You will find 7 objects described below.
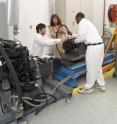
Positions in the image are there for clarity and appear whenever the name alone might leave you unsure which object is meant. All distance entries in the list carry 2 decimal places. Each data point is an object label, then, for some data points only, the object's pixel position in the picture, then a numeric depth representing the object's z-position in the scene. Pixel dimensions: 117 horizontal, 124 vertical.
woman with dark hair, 4.49
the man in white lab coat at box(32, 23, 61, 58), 3.62
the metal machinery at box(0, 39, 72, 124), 2.53
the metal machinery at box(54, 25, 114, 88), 3.75
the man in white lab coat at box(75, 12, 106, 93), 3.44
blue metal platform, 3.73
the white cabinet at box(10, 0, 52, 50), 5.06
